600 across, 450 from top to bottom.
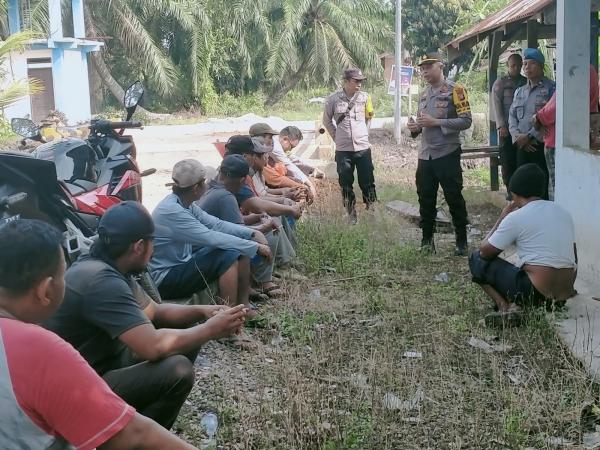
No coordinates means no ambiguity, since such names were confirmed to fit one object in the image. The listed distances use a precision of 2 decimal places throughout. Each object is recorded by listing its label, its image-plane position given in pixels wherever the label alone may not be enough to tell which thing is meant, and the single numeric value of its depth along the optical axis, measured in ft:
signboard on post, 65.10
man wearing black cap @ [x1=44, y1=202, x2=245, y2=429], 11.07
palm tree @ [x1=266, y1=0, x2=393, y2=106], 119.24
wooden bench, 38.14
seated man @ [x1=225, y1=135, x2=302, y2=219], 22.77
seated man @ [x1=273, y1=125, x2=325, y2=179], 29.23
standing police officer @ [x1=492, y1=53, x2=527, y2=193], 32.22
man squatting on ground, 18.03
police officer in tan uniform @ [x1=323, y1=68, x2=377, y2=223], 32.35
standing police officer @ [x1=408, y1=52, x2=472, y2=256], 26.03
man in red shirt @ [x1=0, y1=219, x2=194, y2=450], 7.06
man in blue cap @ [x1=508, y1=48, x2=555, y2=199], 27.30
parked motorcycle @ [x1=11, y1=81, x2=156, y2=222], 21.50
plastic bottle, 12.45
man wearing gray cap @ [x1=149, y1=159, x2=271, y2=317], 17.92
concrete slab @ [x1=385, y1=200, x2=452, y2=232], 31.83
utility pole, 65.08
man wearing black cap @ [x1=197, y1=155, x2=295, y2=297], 20.26
